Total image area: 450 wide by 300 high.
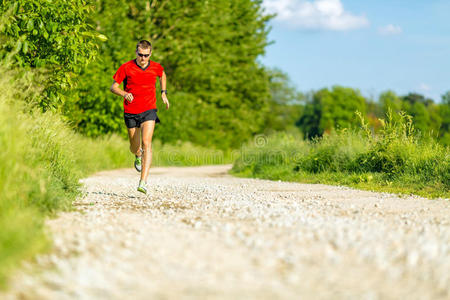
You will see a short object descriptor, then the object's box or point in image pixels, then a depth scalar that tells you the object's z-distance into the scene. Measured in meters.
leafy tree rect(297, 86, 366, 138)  99.31
